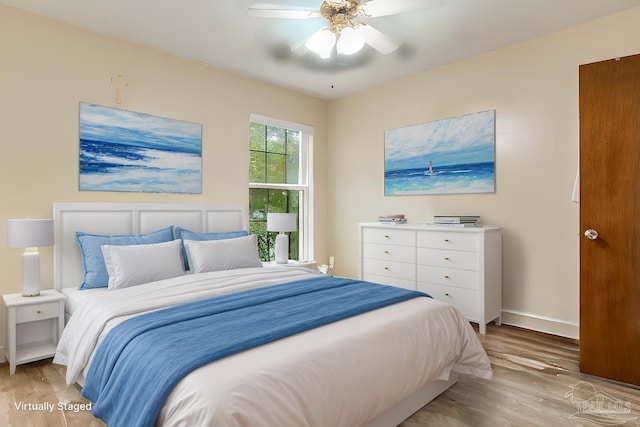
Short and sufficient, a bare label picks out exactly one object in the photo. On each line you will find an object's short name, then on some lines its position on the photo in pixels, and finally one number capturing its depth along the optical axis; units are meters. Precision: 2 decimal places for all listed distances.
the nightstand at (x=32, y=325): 2.48
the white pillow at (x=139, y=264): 2.66
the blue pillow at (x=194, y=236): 3.21
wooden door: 2.32
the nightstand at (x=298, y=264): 4.02
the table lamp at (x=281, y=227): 4.02
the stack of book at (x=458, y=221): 3.55
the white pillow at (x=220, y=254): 3.09
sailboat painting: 3.70
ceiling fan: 2.30
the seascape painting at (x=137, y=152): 3.13
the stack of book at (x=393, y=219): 4.11
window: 4.39
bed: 1.32
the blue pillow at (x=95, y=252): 2.75
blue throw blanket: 1.41
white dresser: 3.31
